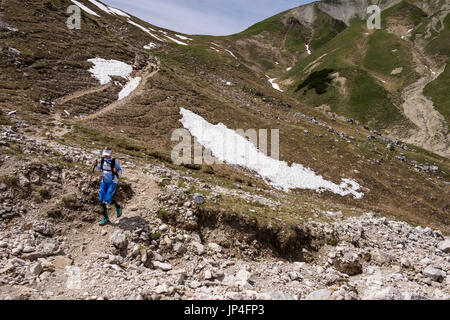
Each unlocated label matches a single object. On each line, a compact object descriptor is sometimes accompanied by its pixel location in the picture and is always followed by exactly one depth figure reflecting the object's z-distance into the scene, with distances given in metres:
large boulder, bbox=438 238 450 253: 16.09
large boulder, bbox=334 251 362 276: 12.77
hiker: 11.19
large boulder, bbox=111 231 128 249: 10.02
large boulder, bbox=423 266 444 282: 11.34
